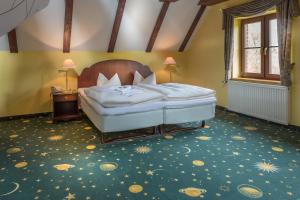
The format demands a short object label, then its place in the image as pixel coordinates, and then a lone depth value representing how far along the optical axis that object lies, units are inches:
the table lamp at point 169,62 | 253.0
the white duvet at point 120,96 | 150.3
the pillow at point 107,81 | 229.9
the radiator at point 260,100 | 176.1
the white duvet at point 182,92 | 167.2
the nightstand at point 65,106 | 203.5
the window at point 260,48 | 191.9
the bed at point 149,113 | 149.2
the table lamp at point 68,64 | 210.1
